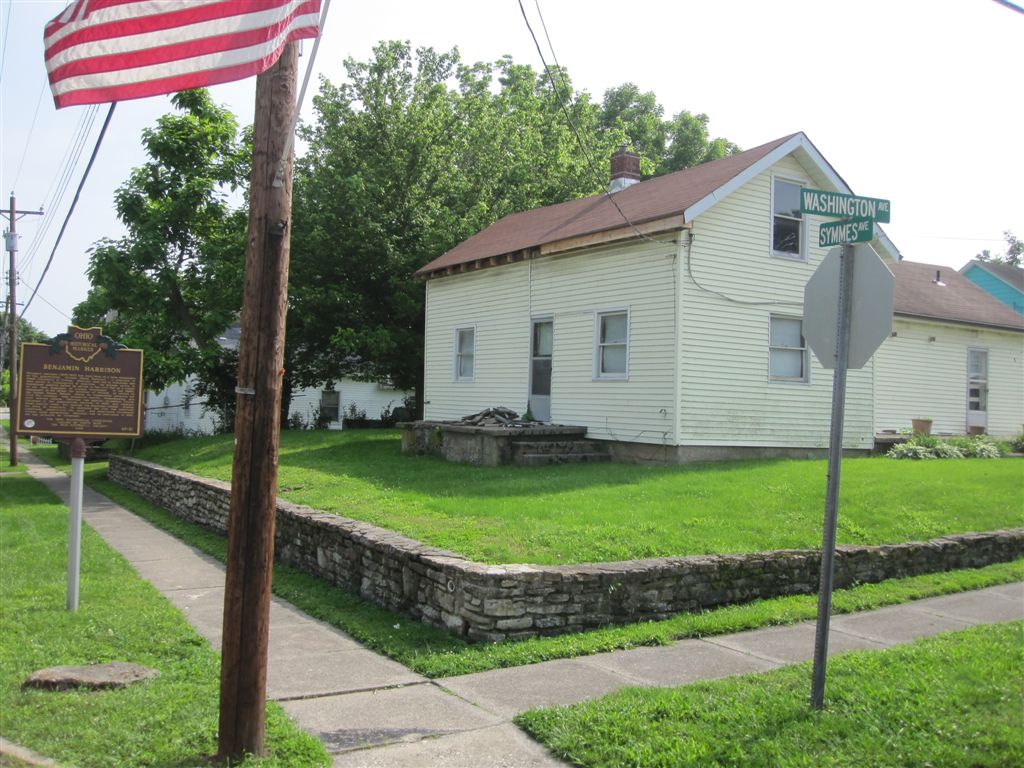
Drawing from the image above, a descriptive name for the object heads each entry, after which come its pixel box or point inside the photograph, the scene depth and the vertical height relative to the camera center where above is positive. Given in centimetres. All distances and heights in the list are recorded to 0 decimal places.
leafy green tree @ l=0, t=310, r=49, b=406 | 5159 +190
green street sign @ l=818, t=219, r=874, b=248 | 527 +103
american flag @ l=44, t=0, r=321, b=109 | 488 +194
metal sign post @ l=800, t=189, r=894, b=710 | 520 +59
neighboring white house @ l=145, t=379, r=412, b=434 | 3350 -93
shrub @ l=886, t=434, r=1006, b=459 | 1731 -83
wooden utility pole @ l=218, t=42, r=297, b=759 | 484 -28
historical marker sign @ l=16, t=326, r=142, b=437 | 864 -18
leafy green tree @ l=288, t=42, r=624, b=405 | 2531 +576
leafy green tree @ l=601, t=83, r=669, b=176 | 4316 +1386
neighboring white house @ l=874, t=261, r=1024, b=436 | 2061 +105
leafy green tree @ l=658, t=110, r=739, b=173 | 4375 +1241
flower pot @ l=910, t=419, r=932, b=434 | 1994 -44
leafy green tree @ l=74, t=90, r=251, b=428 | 2427 +360
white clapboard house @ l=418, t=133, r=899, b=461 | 1513 +143
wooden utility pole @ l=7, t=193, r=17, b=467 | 2986 +353
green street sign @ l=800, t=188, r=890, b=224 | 540 +121
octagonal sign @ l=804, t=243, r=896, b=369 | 522 +58
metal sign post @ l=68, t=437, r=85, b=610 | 801 -142
